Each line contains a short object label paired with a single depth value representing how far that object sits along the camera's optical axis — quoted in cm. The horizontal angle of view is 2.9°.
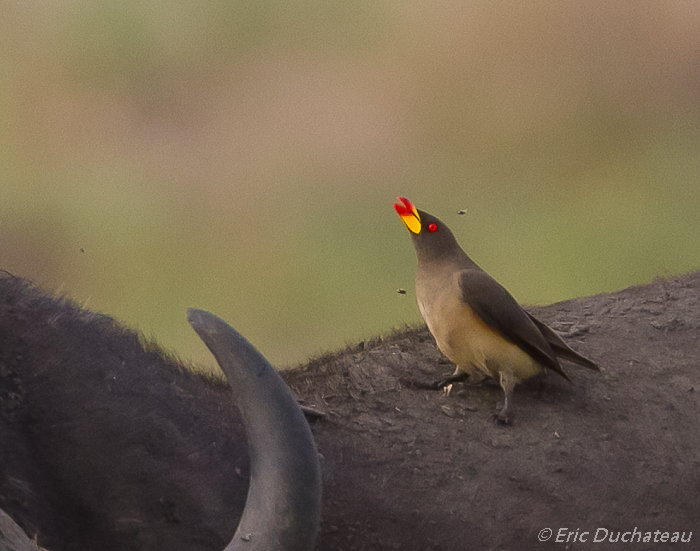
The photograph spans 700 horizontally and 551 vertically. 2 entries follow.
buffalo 914
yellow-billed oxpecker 924
